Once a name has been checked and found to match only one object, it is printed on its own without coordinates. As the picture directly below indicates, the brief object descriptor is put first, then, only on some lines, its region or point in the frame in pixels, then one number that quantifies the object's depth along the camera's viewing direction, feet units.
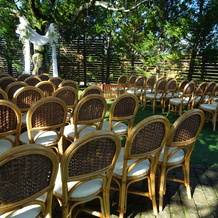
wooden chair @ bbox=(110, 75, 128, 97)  22.57
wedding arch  22.84
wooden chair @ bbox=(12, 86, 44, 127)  8.88
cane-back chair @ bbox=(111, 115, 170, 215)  4.63
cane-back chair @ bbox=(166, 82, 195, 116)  15.02
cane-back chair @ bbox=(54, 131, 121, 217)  3.67
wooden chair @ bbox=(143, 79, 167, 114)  16.92
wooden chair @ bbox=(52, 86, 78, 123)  9.57
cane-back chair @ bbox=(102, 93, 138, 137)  7.93
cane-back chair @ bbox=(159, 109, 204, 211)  5.25
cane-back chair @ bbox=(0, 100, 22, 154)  6.12
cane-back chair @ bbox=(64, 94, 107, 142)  7.28
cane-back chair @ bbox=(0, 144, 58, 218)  2.91
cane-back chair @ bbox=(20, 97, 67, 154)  6.48
